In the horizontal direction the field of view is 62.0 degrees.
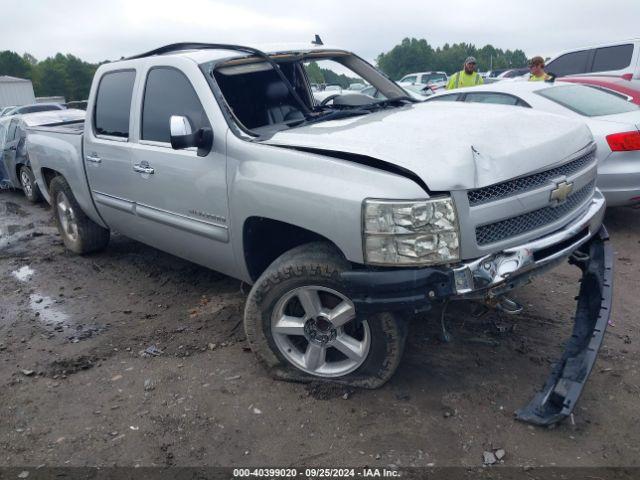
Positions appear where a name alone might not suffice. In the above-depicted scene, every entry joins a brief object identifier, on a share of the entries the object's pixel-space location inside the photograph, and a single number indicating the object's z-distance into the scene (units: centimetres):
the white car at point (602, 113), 508
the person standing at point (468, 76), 895
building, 4184
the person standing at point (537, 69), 814
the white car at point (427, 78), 2602
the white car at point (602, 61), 950
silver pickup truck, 253
